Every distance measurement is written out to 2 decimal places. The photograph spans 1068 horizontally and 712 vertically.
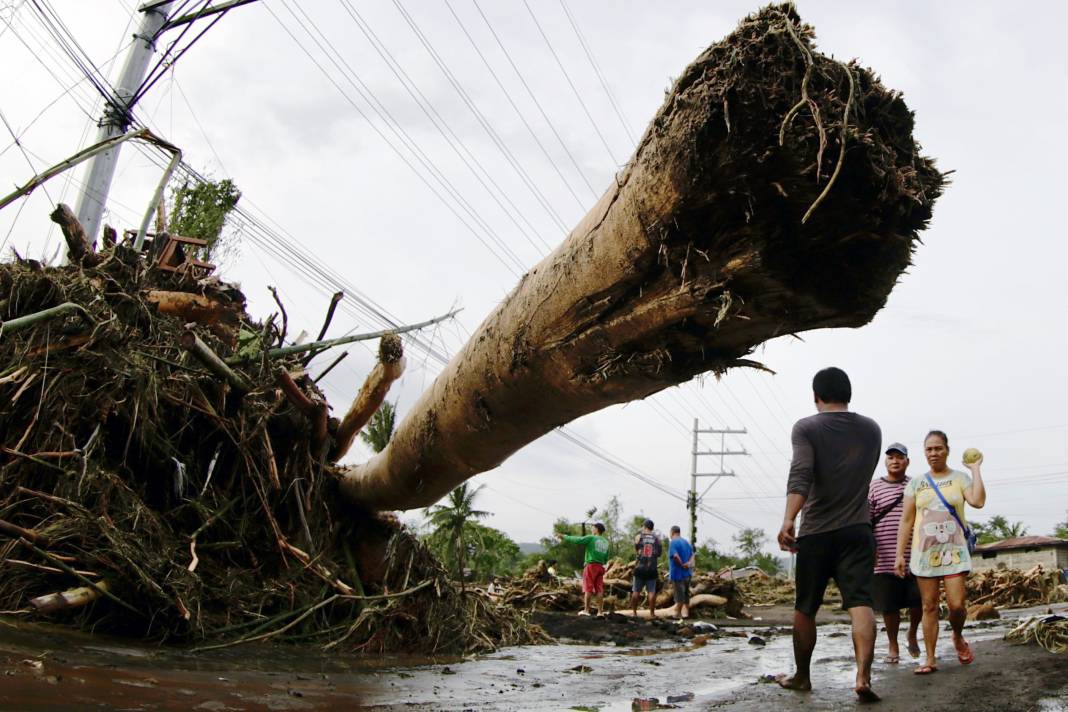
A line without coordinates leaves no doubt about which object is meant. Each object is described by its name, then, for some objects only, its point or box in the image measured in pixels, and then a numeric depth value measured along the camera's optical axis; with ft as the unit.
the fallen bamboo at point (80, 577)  13.02
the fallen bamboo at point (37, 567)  12.86
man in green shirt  38.24
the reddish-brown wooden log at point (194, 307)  18.89
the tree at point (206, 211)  41.57
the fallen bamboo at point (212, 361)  16.10
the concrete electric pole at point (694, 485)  123.44
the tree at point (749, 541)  190.49
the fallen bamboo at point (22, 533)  12.83
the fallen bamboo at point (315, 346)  18.16
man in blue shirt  41.14
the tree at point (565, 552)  113.91
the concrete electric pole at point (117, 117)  29.14
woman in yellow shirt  14.83
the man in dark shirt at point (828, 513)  11.97
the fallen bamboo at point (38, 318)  12.98
